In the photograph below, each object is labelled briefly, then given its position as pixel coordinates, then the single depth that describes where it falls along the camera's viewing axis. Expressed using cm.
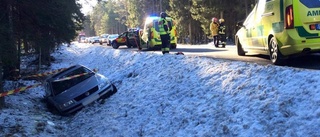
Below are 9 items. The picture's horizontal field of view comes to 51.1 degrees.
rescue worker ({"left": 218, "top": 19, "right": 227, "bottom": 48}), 1952
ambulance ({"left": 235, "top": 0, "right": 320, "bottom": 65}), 726
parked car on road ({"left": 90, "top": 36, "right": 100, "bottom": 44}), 6941
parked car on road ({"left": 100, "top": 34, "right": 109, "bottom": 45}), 5625
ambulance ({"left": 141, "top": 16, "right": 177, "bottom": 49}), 2077
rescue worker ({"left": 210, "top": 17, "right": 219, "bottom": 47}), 1927
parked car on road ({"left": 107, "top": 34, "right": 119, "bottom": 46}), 4465
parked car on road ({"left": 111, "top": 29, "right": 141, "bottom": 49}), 3029
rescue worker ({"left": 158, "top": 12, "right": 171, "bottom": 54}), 1327
